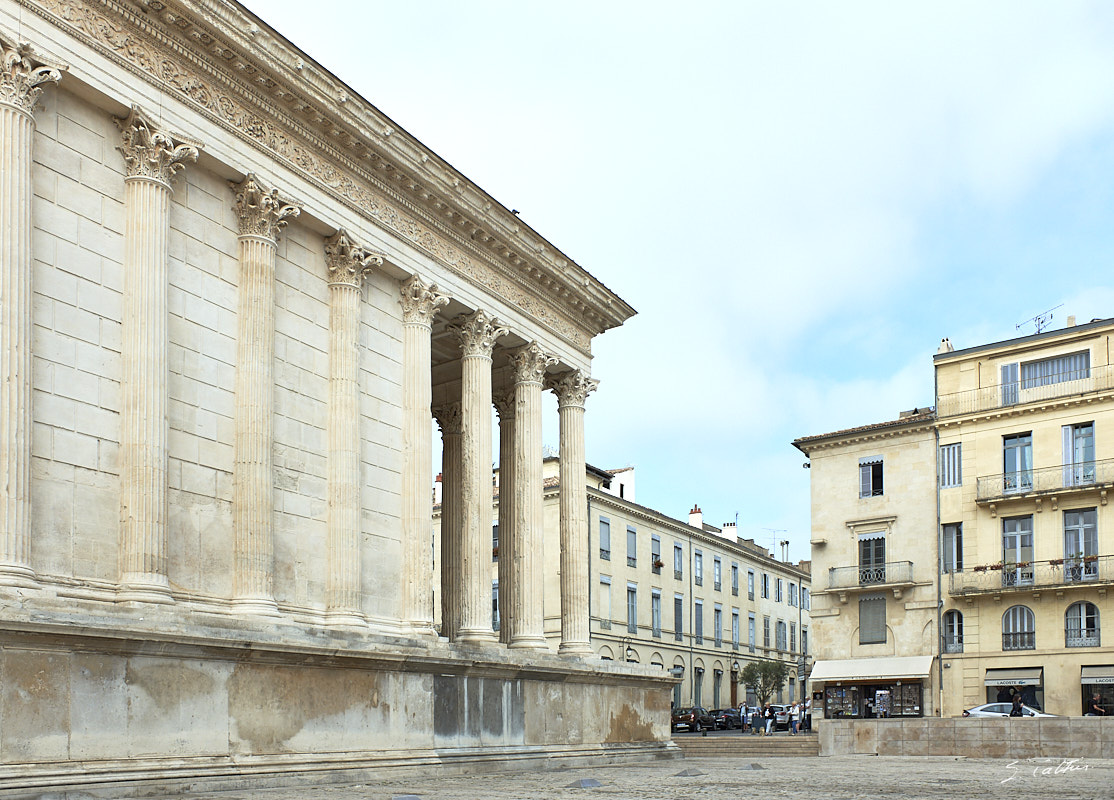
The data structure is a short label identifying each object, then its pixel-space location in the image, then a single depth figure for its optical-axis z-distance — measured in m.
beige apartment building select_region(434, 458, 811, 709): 58.53
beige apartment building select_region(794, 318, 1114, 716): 43.34
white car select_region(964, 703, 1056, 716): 39.66
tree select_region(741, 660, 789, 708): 67.81
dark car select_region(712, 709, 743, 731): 55.16
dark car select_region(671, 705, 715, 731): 52.62
